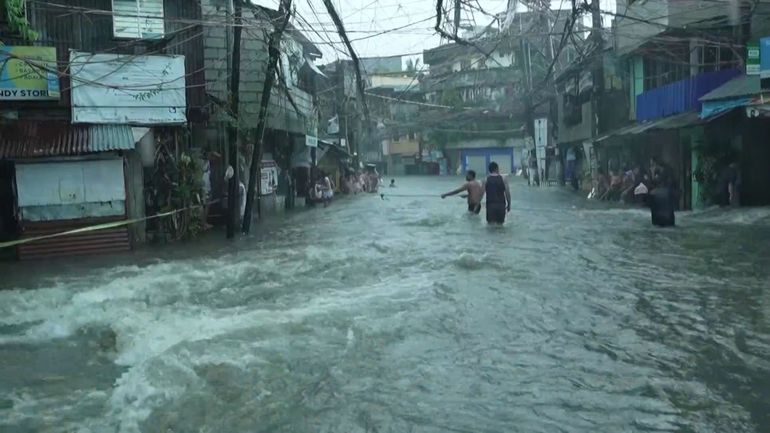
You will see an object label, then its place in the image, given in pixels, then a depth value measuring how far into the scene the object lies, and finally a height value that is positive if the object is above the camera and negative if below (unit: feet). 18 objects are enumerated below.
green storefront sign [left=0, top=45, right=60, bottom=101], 43.60 +6.63
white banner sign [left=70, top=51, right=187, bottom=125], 45.32 +5.95
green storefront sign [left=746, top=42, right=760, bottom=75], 47.05 +6.53
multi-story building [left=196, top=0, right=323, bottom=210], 55.42 +8.05
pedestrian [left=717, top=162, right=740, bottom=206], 56.80 -2.17
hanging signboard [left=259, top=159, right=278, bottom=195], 72.93 -0.20
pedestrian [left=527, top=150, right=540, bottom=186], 136.15 -1.01
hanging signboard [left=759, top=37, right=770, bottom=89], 46.83 +6.54
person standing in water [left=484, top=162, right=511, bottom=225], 49.01 -2.06
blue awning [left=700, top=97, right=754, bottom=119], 49.63 +3.81
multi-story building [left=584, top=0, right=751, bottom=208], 56.24 +7.80
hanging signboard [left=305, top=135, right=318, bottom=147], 85.97 +4.07
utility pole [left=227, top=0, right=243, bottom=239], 47.39 +3.26
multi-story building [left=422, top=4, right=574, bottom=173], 110.93 +12.70
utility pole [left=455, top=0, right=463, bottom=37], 42.78 +9.60
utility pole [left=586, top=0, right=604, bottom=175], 80.74 +11.58
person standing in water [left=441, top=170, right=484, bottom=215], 57.41 -1.98
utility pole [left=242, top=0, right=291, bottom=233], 45.65 +4.79
